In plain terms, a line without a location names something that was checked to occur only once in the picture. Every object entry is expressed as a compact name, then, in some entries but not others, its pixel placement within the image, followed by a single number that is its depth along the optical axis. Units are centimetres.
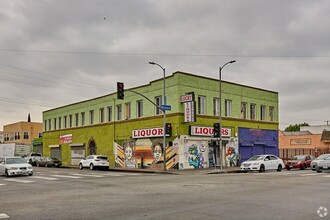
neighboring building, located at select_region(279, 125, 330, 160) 5716
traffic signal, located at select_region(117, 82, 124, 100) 2998
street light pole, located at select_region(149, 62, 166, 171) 3486
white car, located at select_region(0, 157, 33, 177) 2701
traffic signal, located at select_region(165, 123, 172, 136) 3541
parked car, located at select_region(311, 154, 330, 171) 2984
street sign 3359
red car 3712
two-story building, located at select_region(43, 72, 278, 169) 3697
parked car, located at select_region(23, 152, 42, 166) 5429
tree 11938
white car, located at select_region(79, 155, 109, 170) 3969
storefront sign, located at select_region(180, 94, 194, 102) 3550
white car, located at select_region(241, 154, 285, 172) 3178
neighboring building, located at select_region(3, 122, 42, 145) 9175
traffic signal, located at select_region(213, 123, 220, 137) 3453
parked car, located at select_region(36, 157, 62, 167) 5094
